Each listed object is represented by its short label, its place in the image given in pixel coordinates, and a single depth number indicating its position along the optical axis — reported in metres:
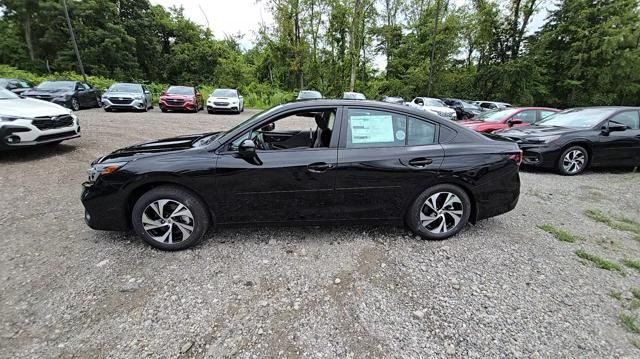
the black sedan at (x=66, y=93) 12.60
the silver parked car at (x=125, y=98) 13.17
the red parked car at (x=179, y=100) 14.66
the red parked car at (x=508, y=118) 7.89
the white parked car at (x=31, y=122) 5.05
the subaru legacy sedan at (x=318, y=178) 2.73
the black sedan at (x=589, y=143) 5.73
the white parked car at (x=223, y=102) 15.34
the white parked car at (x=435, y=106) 15.46
